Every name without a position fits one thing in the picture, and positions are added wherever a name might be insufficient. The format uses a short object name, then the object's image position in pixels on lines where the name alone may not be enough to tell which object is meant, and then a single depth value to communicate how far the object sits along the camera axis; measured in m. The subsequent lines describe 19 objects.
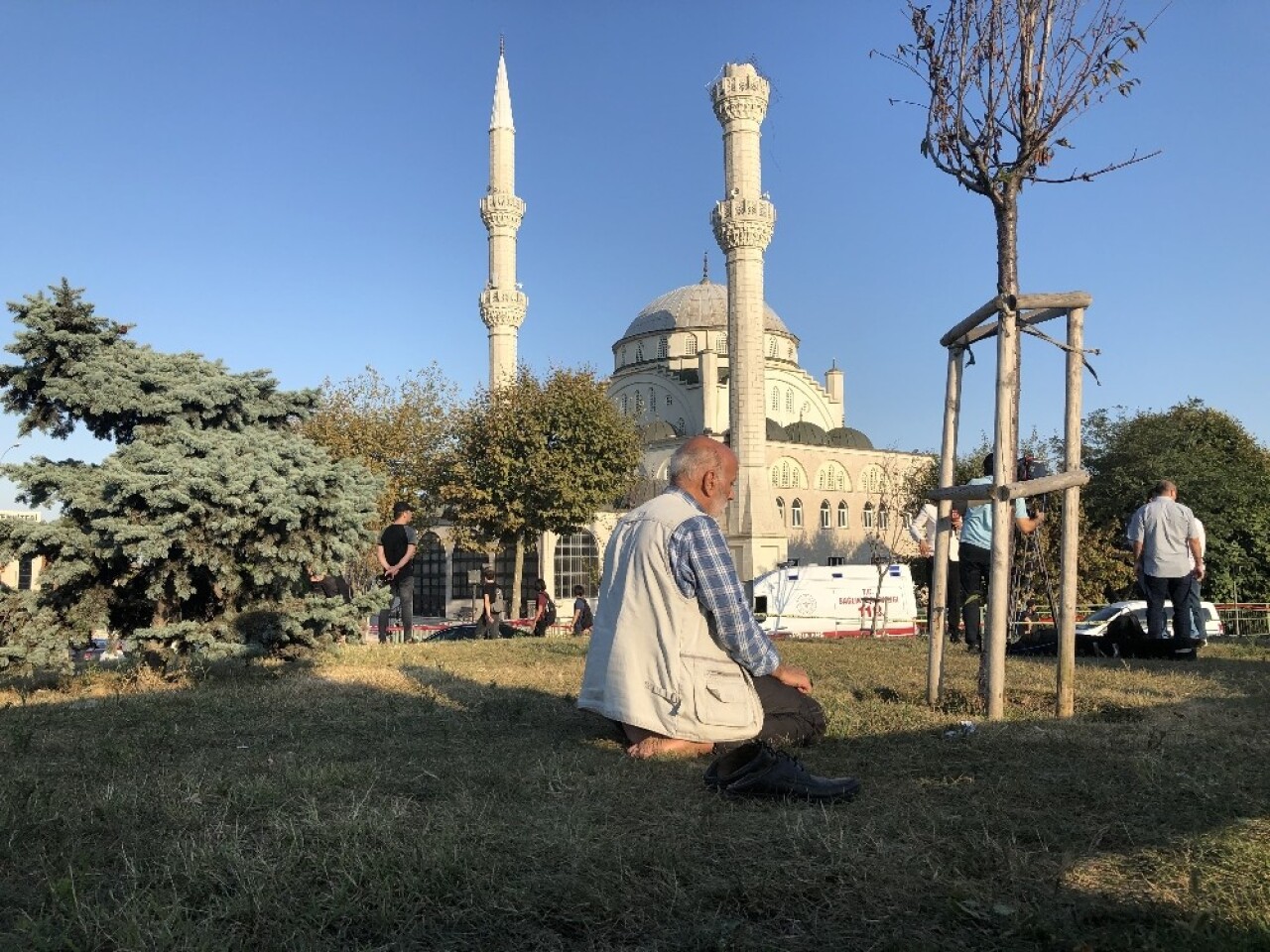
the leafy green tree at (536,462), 34.09
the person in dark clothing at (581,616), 20.25
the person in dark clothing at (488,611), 17.73
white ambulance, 24.98
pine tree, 6.38
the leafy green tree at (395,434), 31.92
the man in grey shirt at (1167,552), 9.02
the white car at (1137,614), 12.83
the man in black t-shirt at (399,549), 11.68
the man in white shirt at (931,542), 9.21
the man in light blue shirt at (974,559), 8.20
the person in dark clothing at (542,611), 19.40
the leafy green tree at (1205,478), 33.78
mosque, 41.91
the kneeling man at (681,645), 3.91
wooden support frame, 5.36
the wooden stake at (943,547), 5.89
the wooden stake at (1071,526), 5.36
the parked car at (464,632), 19.81
